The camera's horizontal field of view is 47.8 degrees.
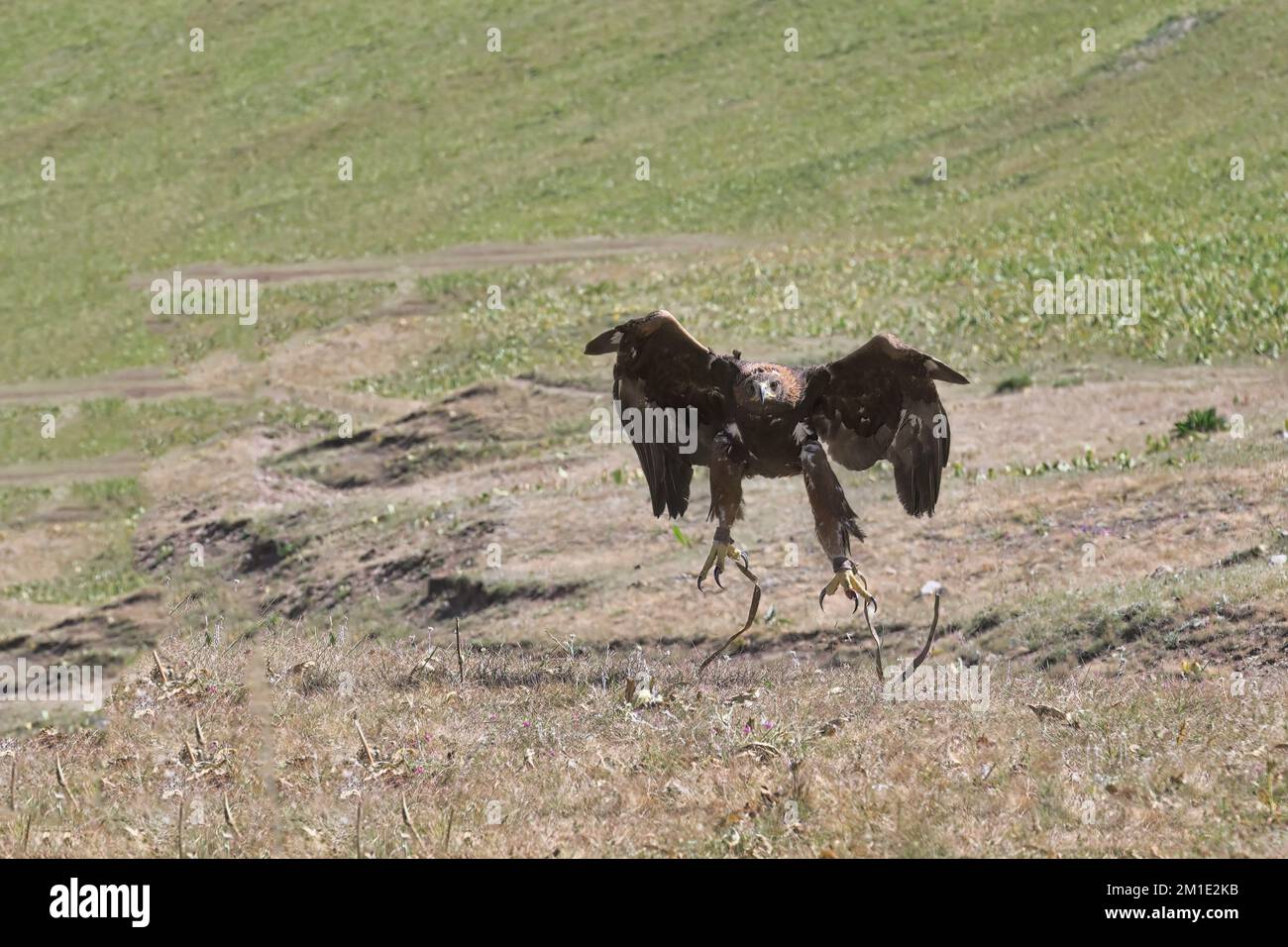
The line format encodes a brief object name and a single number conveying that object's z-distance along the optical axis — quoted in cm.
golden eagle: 1050
